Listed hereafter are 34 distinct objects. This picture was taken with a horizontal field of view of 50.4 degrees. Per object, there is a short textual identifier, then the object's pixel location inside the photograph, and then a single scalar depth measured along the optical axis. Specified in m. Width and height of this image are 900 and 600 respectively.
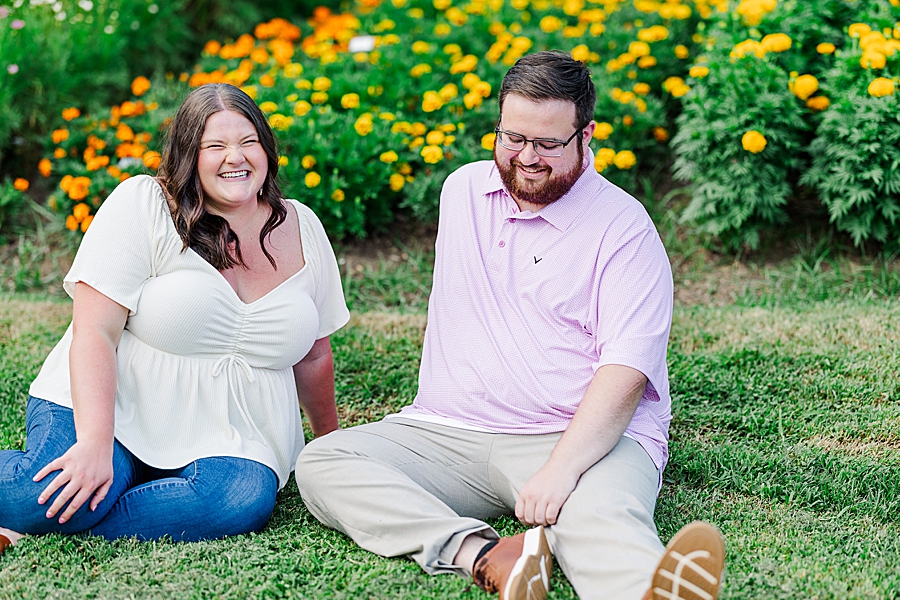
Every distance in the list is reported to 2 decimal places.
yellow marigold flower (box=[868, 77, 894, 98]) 4.24
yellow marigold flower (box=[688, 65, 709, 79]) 4.64
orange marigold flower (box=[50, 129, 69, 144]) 5.38
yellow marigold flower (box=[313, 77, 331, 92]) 5.25
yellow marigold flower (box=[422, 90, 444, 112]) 5.04
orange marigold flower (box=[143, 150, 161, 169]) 4.34
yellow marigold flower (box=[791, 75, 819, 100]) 4.51
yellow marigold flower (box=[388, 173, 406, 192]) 4.82
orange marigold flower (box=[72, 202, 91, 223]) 5.02
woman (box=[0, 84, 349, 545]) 2.68
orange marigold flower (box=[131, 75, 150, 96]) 5.63
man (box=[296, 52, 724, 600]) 2.57
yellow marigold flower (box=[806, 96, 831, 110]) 4.57
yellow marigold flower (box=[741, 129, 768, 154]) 4.44
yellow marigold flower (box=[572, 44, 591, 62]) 5.35
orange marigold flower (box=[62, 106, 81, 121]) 5.46
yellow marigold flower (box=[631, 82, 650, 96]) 5.24
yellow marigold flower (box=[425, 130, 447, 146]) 4.82
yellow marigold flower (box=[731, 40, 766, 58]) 4.61
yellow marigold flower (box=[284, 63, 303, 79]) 5.63
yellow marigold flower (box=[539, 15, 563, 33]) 5.85
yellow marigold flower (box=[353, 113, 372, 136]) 4.85
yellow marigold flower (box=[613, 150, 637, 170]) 4.86
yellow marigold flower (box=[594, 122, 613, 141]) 4.78
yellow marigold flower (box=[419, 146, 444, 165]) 4.73
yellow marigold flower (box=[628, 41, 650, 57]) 5.36
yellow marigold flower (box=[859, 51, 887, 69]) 4.30
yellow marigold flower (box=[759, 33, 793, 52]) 4.57
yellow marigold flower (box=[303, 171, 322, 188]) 4.67
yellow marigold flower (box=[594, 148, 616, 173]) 4.77
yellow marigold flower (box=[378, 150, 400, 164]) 4.74
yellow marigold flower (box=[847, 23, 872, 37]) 4.46
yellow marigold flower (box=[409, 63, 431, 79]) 5.34
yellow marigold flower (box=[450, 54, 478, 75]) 5.29
